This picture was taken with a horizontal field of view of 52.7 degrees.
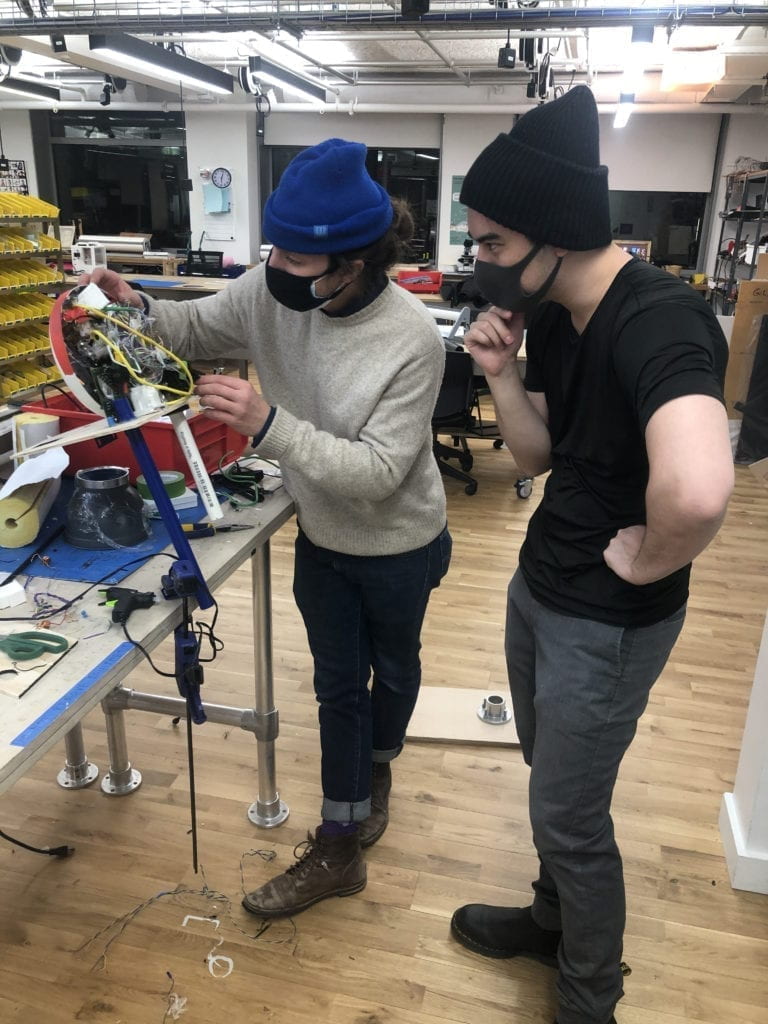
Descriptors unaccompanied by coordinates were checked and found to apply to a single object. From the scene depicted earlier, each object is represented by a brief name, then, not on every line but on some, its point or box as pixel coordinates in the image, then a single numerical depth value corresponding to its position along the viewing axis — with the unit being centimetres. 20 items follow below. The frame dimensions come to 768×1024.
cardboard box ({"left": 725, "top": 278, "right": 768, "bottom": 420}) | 501
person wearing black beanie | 90
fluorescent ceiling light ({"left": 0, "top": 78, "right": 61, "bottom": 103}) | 711
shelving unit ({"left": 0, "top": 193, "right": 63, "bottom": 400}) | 381
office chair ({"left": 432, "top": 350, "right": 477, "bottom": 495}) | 410
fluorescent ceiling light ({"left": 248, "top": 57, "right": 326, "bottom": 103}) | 641
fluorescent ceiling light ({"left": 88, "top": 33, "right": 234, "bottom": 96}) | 499
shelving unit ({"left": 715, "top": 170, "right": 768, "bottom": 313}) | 662
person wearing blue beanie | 127
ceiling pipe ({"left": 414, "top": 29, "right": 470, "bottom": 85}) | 584
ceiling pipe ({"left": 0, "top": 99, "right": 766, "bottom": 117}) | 777
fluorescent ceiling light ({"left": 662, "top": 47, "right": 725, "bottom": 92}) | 621
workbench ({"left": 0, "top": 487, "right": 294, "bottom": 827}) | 95
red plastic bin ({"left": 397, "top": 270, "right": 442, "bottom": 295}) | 579
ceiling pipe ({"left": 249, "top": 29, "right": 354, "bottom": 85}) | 619
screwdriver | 145
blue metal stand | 121
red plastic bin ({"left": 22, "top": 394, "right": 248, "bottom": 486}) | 159
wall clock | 923
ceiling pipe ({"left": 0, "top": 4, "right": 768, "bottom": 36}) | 294
